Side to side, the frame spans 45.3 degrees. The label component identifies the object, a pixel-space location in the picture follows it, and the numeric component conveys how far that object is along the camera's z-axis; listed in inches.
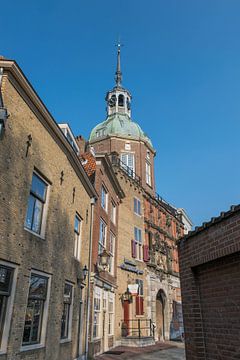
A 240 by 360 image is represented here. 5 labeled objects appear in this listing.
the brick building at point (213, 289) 163.0
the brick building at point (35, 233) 271.1
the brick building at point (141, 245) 739.4
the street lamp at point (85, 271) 466.6
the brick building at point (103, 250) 540.4
